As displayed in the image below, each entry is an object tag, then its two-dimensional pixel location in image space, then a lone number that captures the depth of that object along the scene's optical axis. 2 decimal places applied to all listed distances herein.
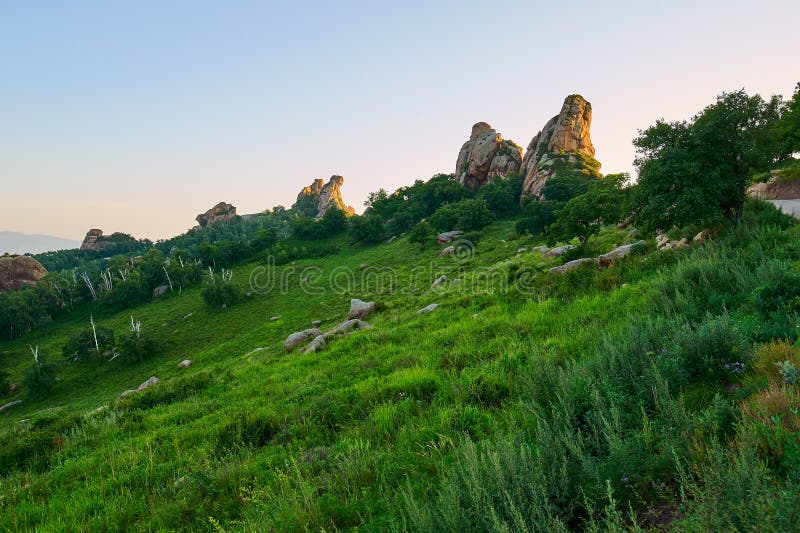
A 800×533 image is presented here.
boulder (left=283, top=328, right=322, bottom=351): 19.50
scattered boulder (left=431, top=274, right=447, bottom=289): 30.18
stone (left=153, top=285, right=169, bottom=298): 66.38
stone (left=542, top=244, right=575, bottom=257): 27.08
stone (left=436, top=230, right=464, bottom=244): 57.93
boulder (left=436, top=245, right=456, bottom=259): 48.22
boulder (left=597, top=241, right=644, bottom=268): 15.30
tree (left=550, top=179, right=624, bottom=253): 26.62
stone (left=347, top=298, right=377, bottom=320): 24.21
